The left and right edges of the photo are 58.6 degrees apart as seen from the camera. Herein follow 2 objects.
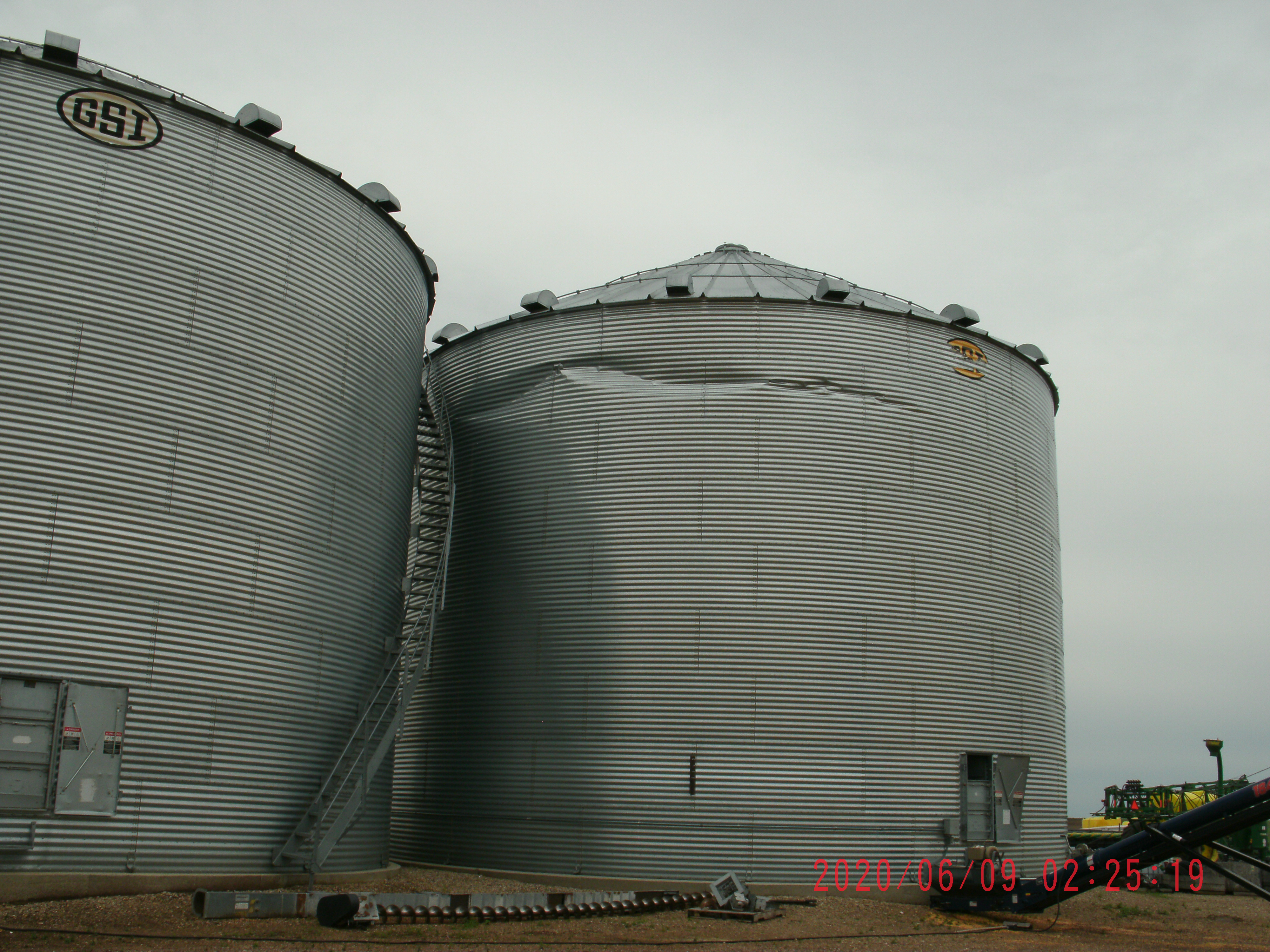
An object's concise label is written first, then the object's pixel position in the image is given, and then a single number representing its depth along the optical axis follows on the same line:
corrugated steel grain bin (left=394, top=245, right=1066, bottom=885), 24.64
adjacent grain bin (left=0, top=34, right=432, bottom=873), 18.86
